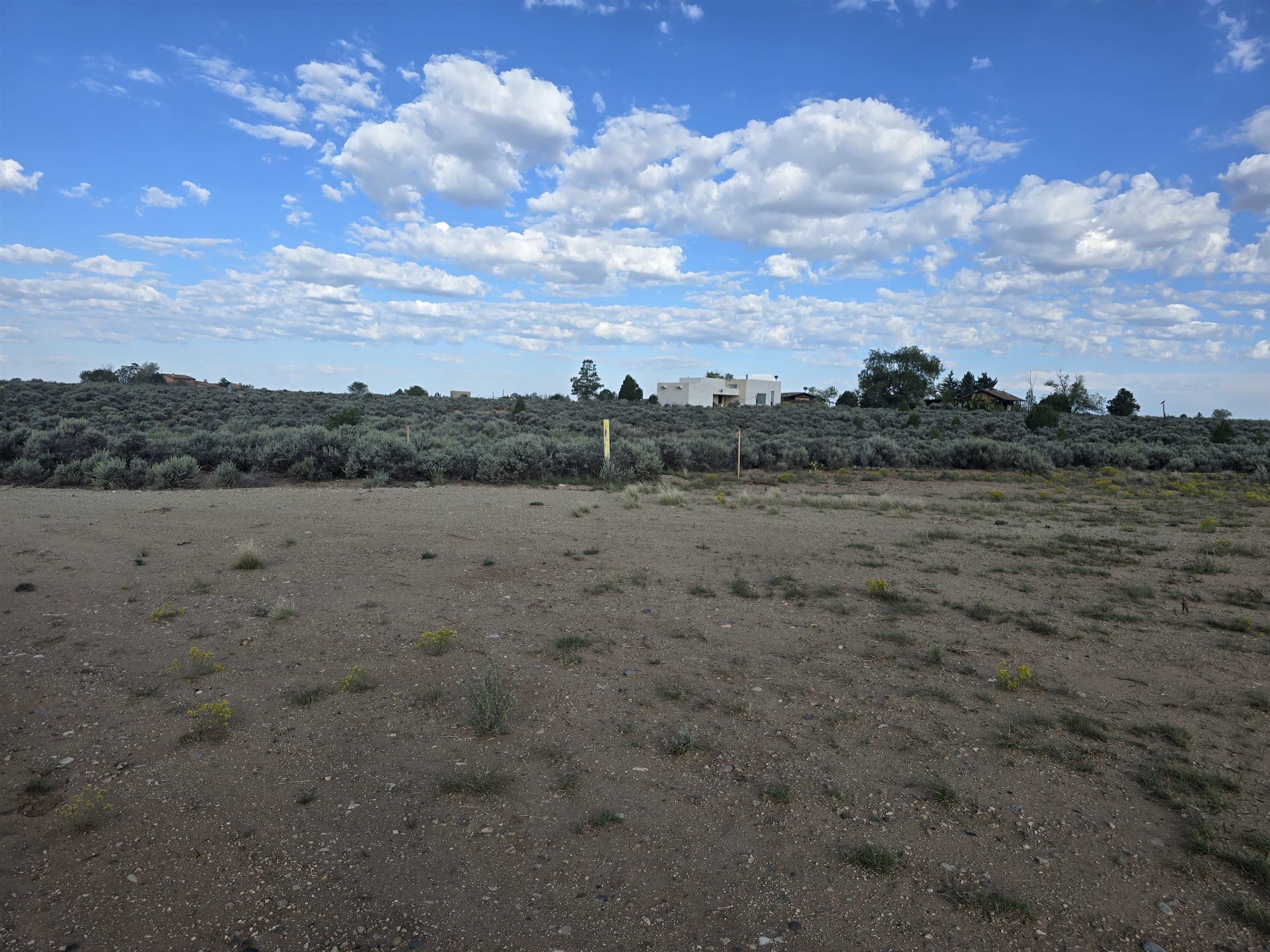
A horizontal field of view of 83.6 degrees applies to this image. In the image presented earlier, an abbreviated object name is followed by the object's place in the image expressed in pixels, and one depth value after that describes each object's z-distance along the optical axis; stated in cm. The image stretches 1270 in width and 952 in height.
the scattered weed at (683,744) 427
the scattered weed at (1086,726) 444
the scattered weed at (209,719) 438
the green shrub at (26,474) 1577
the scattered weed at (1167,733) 434
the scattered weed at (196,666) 522
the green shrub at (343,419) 2547
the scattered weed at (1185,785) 376
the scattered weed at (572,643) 588
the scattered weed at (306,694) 481
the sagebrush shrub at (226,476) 1595
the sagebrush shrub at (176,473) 1545
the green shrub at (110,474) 1534
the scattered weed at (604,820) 355
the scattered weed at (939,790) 377
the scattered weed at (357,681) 503
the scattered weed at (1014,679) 515
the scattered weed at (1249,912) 288
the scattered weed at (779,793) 378
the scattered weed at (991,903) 297
